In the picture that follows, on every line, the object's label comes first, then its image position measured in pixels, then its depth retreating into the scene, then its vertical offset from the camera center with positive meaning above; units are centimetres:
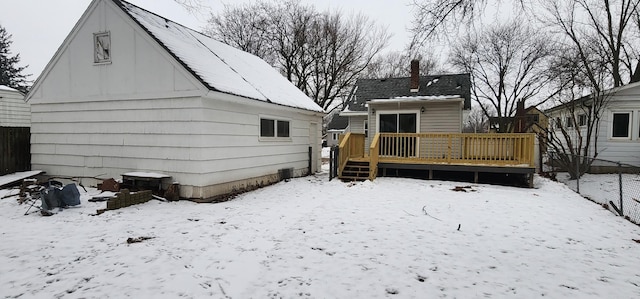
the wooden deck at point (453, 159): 982 -33
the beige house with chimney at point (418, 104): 1283 +187
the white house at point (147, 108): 721 +89
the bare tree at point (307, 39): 2450 +861
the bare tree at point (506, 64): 2448 +710
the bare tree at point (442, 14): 488 +215
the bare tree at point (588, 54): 1466 +545
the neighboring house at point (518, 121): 1338 +130
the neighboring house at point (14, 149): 897 -24
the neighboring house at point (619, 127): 1315 +103
